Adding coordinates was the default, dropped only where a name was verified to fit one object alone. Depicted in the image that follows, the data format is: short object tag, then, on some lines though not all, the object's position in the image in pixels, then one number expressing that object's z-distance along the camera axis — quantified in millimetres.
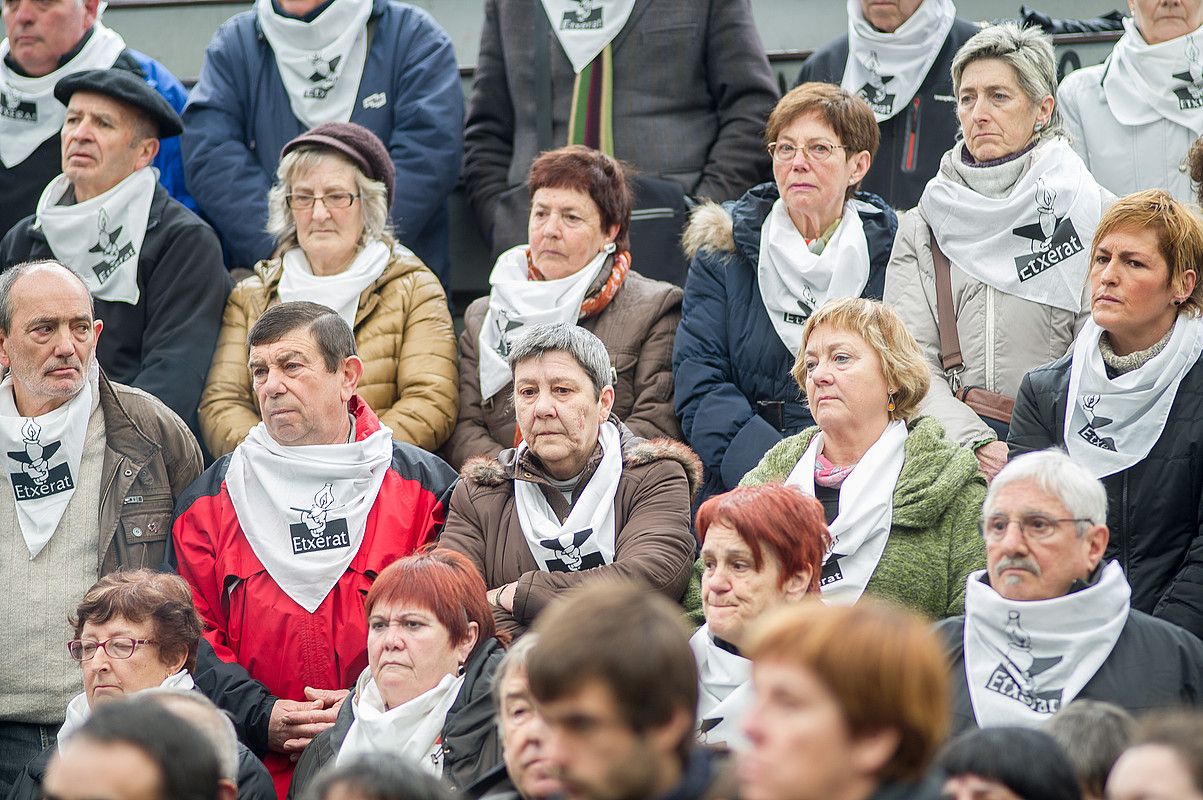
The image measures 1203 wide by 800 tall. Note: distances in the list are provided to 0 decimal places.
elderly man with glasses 7855
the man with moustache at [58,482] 10375
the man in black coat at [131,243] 12156
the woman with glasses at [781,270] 11187
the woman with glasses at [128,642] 9133
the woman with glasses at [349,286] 11914
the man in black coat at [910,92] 12758
